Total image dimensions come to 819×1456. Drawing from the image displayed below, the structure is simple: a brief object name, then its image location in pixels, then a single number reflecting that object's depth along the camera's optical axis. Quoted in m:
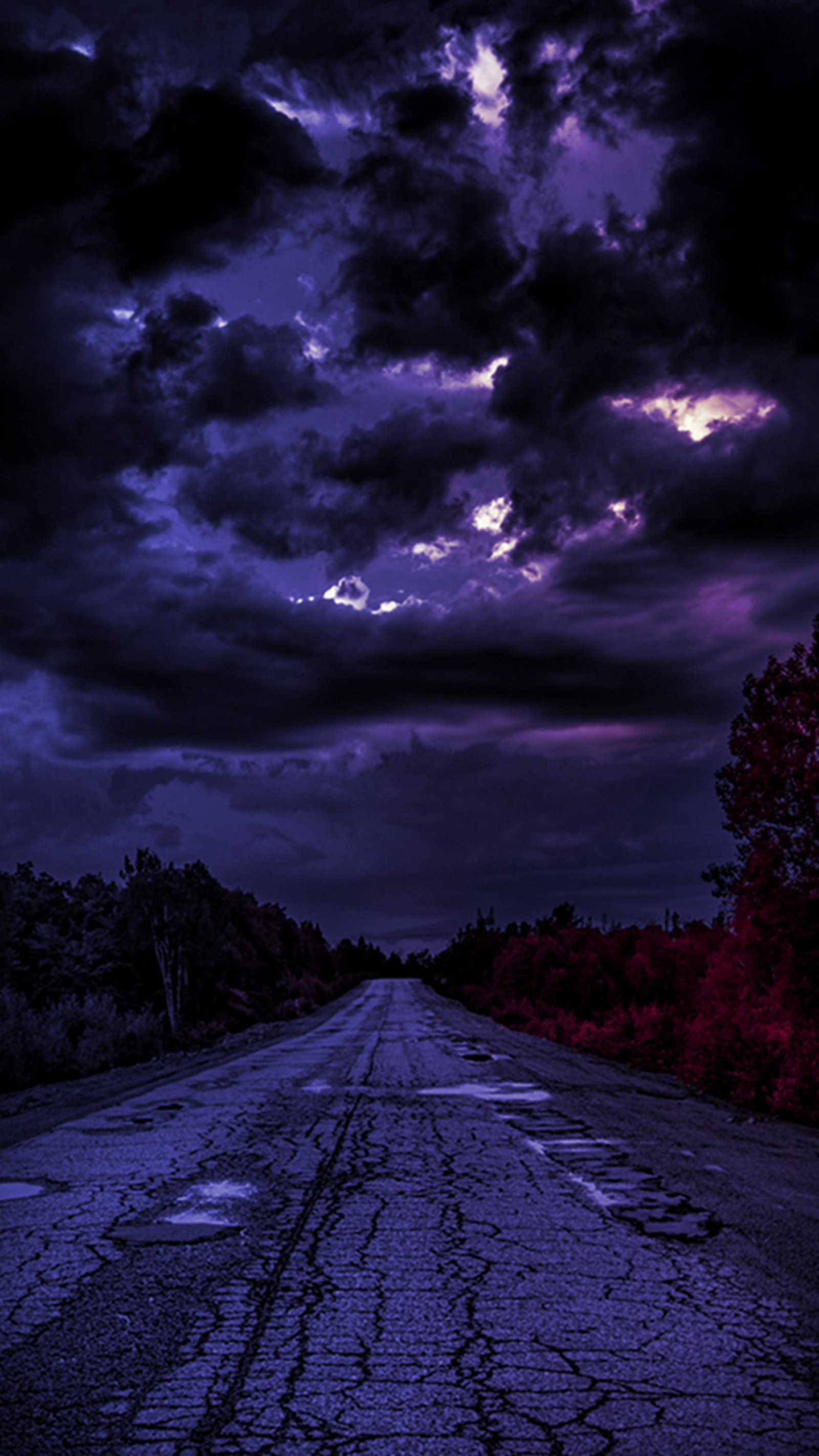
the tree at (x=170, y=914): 43.38
